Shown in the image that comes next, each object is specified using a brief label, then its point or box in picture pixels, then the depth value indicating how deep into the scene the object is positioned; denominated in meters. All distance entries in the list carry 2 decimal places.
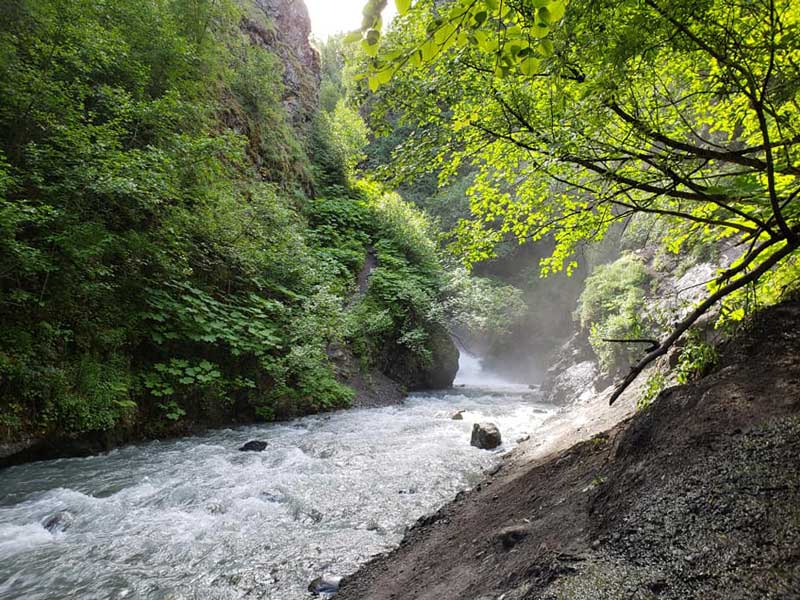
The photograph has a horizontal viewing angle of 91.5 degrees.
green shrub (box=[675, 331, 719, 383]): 2.84
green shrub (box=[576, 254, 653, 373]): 11.18
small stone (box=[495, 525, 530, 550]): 2.52
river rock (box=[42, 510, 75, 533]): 3.71
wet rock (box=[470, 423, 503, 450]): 6.70
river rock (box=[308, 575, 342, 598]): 2.94
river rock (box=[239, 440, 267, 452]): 6.25
